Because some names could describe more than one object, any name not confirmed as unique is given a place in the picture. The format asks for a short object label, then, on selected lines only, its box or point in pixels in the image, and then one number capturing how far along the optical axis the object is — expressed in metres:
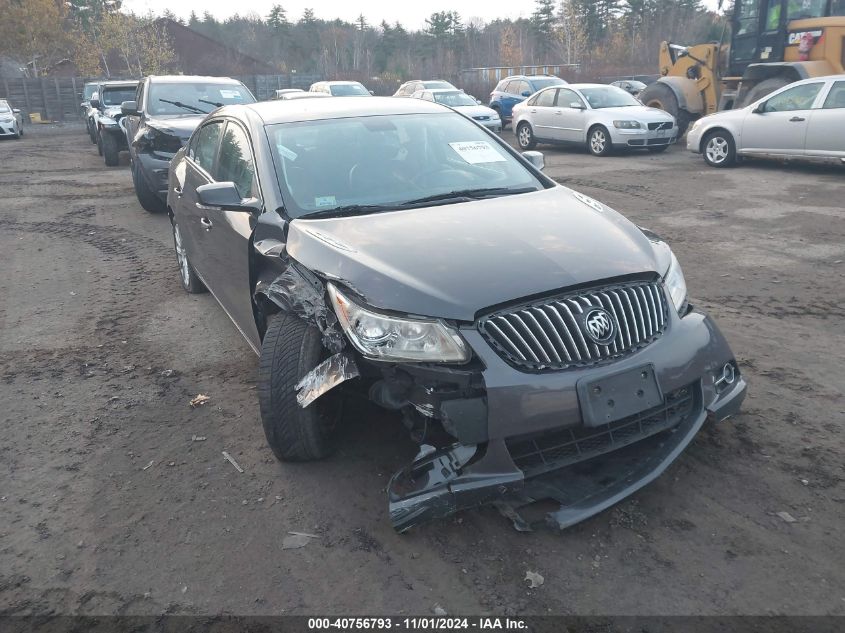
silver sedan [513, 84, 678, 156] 15.09
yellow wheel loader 13.81
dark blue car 22.44
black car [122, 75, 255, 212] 9.59
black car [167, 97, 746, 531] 2.74
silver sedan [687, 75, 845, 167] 11.20
